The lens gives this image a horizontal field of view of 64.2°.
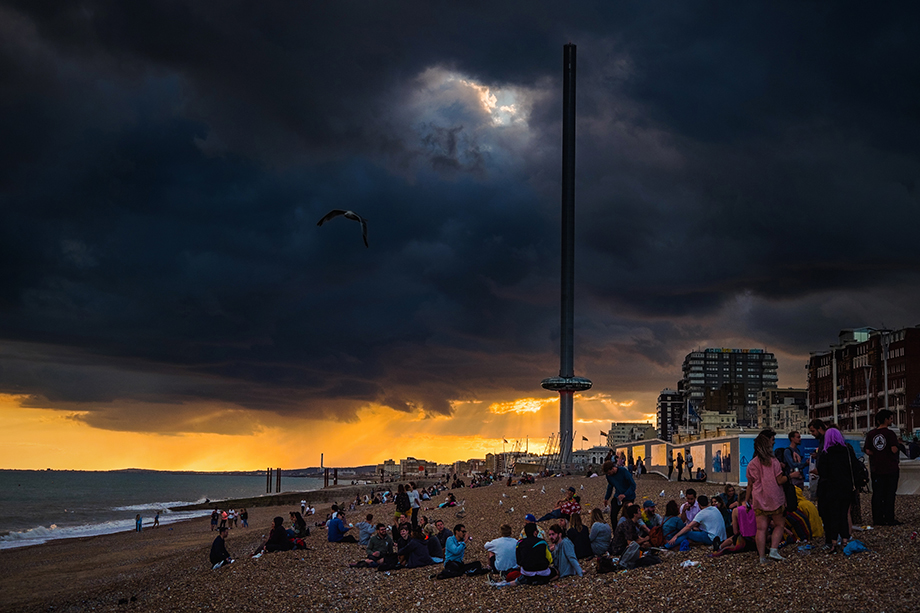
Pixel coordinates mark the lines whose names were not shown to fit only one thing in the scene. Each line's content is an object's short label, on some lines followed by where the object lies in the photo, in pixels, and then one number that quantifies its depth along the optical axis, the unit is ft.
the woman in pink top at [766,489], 34.53
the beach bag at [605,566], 41.32
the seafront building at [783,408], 453.58
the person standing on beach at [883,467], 41.19
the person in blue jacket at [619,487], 49.01
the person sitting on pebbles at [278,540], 67.21
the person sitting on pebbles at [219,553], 64.85
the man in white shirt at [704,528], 43.86
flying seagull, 70.13
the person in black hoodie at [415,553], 53.93
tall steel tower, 324.19
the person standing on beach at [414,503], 75.64
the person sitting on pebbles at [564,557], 41.73
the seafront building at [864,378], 279.69
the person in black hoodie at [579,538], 46.09
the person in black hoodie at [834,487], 35.81
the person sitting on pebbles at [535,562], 41.14
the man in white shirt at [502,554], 43.45
